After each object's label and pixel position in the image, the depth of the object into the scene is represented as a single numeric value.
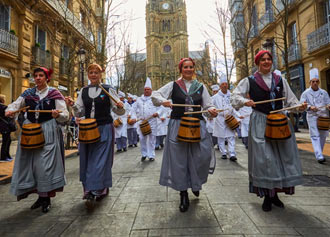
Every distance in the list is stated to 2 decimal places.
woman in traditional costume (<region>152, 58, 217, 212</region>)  3.22
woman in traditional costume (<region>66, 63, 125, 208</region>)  3.29
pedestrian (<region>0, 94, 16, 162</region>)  6.97
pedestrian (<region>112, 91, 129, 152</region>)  9.22
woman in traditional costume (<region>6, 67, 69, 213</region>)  3.15
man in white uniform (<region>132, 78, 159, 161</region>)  7.05
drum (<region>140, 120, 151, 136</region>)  6.94
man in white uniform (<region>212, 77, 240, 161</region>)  6.73
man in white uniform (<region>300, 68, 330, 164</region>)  5.91
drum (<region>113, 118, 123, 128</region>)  8.97
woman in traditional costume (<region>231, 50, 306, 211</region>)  2.99
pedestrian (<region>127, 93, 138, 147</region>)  11.01
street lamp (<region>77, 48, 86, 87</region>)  10.60
